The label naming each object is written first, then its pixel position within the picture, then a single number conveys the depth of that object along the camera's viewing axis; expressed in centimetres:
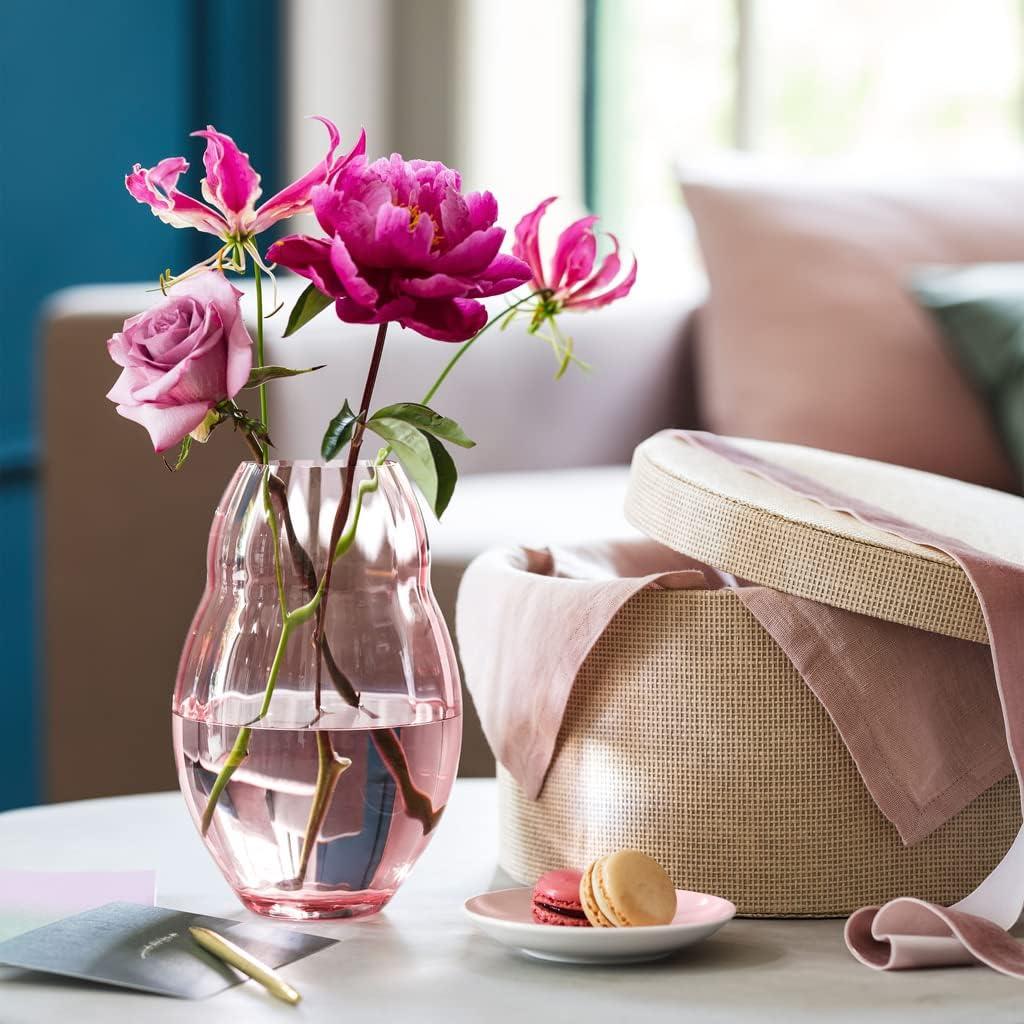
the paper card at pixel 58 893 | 183
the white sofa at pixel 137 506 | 311
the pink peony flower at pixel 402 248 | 171
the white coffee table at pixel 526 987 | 167
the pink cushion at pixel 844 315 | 333
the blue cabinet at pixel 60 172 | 439
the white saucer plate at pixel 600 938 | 173
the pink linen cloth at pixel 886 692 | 179
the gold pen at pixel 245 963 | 169
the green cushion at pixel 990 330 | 313
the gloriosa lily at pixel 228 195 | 176
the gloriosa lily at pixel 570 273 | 186
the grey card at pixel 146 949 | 171
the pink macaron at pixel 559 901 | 178
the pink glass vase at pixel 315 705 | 179
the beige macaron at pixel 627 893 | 175
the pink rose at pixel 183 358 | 172
